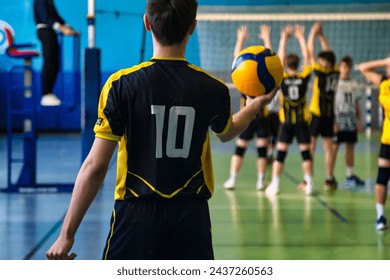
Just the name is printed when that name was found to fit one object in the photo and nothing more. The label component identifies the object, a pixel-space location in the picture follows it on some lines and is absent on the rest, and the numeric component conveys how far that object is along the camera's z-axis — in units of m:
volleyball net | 24.33
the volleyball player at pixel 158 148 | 3.59
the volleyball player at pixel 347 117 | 12.91
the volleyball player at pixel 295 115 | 11.70
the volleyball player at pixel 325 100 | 12.33
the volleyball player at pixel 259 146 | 12.31
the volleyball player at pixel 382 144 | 8.47
